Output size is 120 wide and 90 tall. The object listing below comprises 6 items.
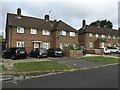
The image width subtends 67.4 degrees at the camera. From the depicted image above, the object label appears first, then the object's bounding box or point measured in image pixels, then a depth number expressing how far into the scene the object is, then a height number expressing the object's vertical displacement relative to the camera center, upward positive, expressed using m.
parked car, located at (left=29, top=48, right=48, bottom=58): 13.69 -1.03
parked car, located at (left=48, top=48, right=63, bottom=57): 14.77 -1.07
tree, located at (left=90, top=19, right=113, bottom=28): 43.41 +11.05
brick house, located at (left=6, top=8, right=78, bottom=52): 17.52 +2.75
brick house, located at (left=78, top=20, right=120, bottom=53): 25.41 +2.61
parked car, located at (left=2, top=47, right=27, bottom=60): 12.55 -1.07
